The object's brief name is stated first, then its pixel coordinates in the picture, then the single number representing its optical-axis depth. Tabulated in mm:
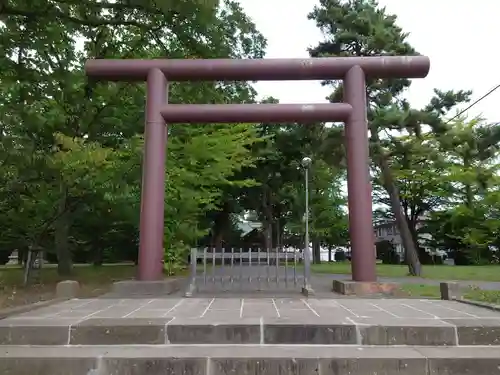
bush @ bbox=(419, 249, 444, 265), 35312
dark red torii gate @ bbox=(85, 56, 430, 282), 8594
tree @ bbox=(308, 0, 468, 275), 15305
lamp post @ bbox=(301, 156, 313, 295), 8904
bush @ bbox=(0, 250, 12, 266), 32094
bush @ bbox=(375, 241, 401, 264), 37294
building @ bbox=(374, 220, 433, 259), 37188
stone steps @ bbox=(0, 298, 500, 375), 3838
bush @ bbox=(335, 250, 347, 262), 45000
